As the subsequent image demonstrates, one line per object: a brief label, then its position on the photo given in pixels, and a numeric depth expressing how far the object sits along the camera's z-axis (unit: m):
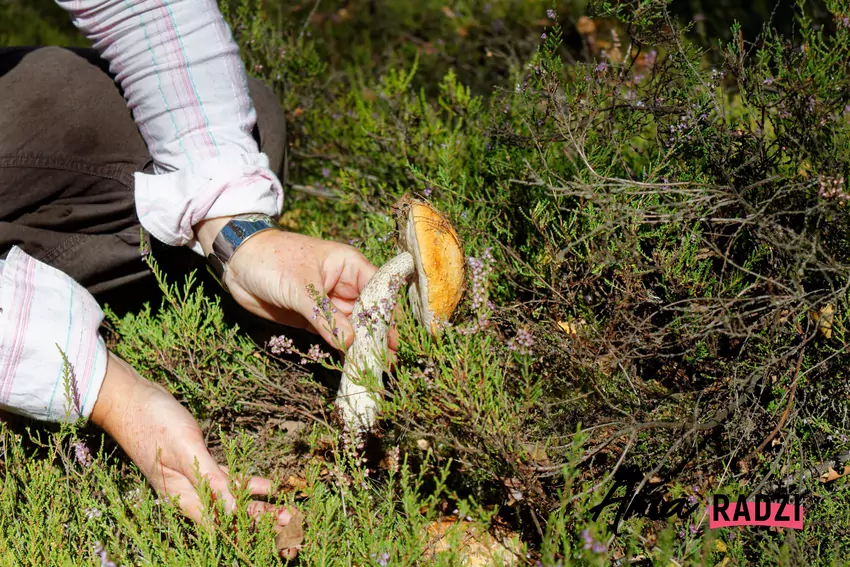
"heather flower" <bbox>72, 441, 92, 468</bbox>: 1.30
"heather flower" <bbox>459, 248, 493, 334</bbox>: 1.27
